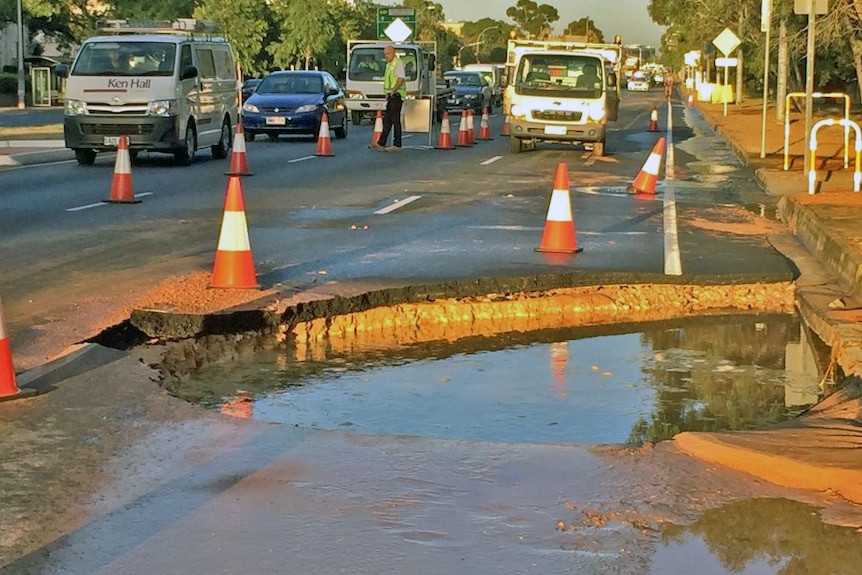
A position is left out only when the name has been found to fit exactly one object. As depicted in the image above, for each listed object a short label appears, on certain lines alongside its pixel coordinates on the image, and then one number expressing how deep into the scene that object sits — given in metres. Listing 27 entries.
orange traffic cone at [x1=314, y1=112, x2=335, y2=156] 25.09
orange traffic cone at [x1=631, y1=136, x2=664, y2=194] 18.31
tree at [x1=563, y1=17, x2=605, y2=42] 138.12
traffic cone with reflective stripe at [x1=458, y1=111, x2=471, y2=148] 30.27
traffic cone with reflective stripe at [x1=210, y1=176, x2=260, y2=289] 9.41
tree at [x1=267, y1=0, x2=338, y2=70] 79.94
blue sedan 30.06
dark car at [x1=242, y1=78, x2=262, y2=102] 49.12
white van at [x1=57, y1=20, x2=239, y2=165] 20.86
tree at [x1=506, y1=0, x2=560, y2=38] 159.62
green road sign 56.41
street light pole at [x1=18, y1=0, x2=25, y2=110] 54.44
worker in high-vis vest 25.23
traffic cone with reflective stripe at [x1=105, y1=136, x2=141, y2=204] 15.65
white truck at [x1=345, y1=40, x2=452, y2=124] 38.62
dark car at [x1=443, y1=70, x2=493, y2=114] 49.38
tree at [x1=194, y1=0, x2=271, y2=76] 73.75
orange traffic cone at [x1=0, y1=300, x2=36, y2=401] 6.37
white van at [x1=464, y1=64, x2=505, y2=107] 58.12
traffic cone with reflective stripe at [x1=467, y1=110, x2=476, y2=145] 30.64
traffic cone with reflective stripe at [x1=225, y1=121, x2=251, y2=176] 20.33
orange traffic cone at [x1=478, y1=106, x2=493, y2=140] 33.56
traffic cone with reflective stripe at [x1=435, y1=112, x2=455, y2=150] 28.14
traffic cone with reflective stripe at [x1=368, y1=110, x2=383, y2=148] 27.24
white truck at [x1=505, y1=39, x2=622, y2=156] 26.62
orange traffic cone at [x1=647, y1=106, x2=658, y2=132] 39.78
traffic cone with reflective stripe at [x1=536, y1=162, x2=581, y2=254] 11.68
